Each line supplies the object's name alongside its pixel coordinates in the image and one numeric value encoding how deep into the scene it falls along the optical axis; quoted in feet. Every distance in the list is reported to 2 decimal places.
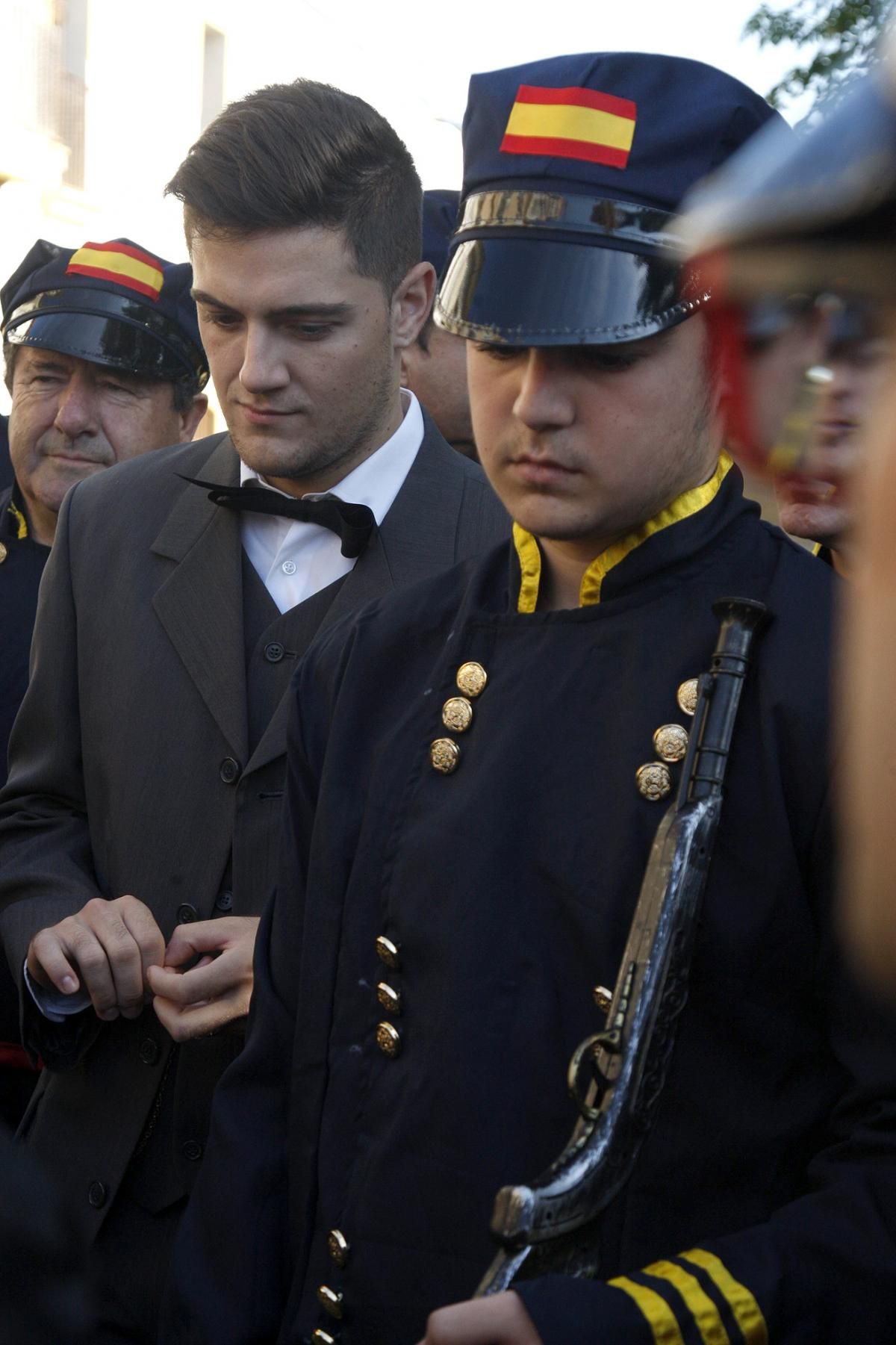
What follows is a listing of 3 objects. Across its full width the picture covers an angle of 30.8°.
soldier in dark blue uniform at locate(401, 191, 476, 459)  13.74
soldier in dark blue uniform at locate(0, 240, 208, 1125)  12.81
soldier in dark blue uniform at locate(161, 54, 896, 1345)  5.57
